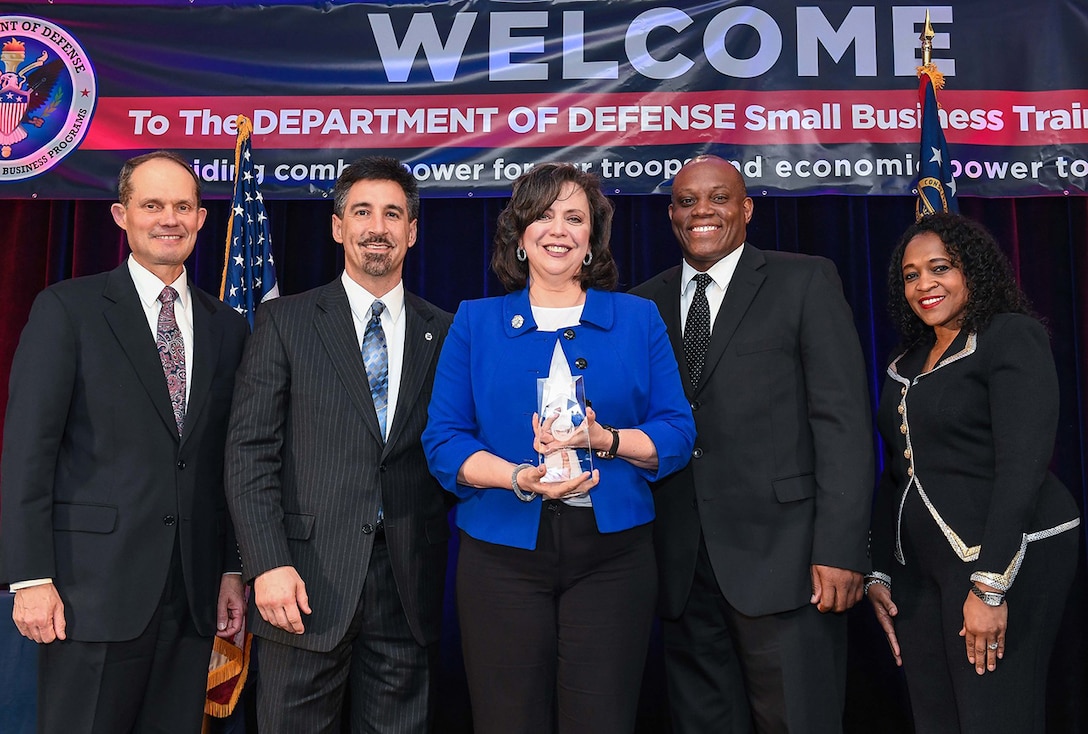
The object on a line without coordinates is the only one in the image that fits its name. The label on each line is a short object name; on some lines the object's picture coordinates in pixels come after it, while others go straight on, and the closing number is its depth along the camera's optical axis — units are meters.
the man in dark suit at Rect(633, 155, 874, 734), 2.29
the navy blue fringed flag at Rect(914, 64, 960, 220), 3.45
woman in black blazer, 2.19
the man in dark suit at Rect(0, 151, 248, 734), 2.18
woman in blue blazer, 1.96
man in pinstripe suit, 2.17
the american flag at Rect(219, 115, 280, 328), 3.59
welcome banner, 3.74
